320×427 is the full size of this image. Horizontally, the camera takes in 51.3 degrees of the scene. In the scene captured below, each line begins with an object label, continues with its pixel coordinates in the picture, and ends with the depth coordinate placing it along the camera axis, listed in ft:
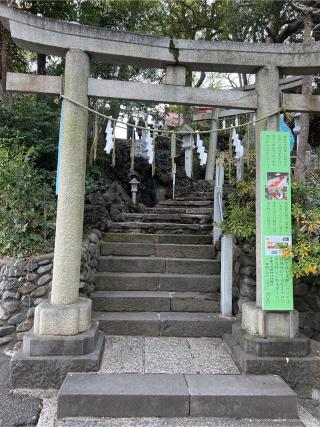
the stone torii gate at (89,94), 12.46
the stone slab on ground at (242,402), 10.31
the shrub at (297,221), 12.62
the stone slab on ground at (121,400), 10.08
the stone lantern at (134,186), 34.63
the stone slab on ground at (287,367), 12.14
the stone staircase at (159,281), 15.67
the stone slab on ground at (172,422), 9.79
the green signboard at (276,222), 12.87
